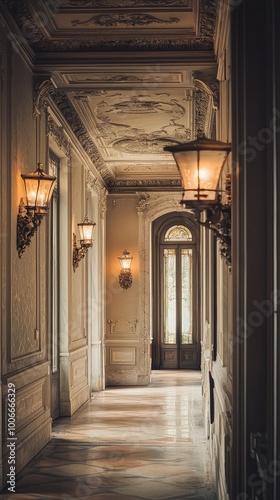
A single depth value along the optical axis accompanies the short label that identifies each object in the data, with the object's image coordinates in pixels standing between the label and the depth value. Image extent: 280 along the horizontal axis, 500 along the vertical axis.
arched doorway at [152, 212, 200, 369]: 18.64
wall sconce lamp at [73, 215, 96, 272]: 11.19
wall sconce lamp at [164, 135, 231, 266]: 4.71
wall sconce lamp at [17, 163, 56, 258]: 6.91
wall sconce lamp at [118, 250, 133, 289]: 15.58
